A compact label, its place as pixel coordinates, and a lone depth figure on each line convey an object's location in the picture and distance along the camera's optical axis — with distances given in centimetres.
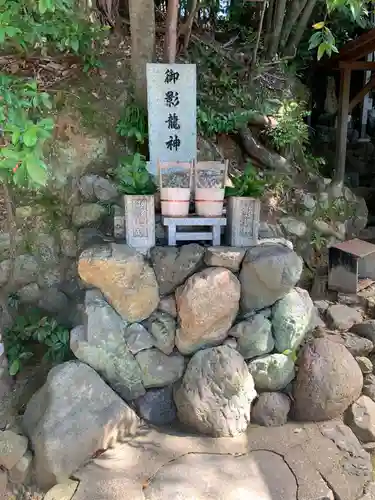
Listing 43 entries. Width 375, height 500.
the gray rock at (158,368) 366
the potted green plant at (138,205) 359
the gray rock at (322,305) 493
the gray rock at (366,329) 454
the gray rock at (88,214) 449
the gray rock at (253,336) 373
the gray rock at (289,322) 380
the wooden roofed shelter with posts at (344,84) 689
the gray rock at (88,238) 404
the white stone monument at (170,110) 452
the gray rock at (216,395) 351
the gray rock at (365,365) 418
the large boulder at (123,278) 351
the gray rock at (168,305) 373
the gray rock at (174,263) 365
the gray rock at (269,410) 368
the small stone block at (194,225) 368
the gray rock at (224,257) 366
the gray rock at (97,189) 460
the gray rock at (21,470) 316
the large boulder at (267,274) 362
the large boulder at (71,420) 310
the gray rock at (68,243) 457
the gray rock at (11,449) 317
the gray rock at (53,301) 449
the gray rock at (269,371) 375
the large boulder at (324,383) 370
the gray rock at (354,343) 437
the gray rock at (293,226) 609
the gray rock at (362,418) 367
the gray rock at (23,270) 459
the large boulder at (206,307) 357
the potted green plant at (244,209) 370
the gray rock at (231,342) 372
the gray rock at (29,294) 456
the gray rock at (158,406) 365
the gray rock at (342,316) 469
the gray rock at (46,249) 465
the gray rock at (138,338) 364
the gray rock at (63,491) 291
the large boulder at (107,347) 353
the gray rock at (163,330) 368
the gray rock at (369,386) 396
